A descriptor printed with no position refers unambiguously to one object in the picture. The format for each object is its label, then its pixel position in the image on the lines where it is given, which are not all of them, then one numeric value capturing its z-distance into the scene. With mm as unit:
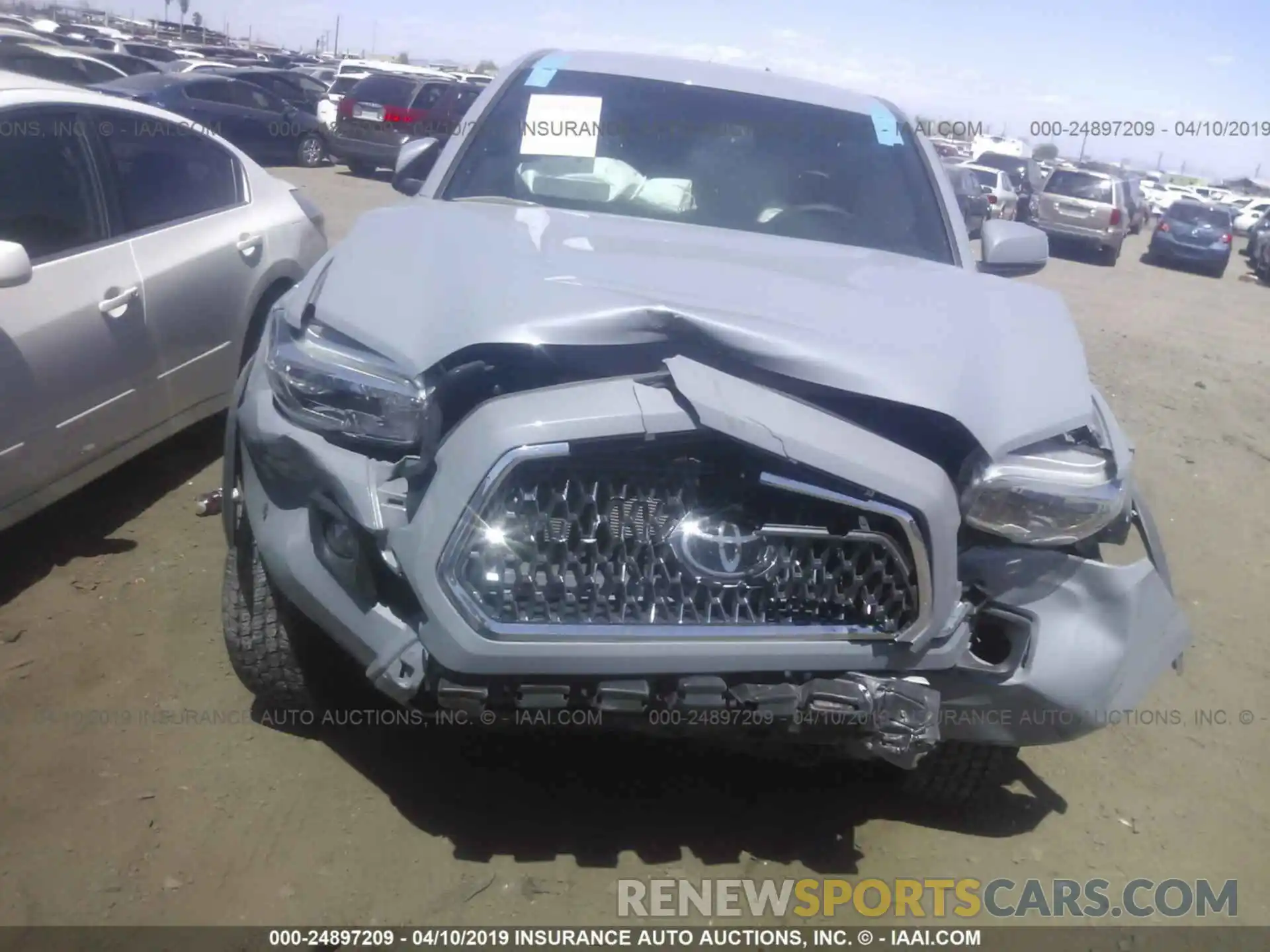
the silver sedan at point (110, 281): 3352
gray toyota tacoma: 2168
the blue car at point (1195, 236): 20516
